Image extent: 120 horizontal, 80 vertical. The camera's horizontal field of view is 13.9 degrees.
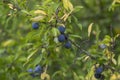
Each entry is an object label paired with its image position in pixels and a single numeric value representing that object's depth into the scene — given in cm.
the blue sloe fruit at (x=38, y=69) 333
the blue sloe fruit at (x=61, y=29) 277
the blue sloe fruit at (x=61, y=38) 279
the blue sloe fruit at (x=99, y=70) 296
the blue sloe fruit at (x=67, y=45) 293
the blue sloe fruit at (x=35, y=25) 294
